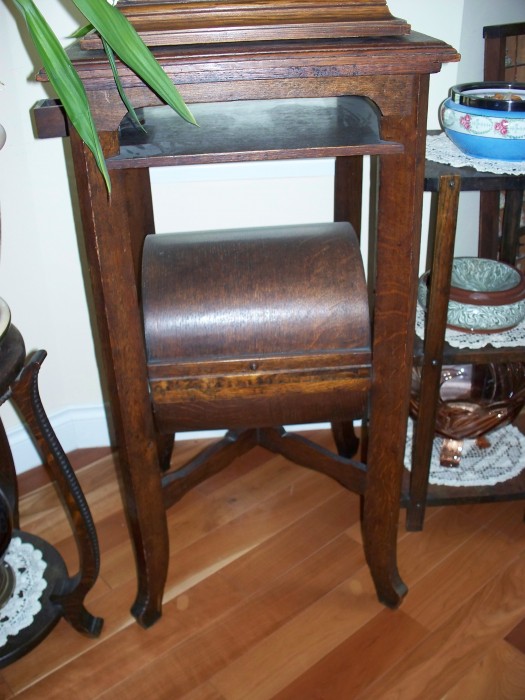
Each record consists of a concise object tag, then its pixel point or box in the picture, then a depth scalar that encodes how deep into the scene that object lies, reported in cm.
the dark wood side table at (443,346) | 117
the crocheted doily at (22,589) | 132
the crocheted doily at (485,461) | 160
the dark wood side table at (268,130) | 87
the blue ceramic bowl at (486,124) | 116
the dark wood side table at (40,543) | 107
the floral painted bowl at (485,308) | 136
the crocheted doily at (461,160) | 117
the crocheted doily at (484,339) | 135
